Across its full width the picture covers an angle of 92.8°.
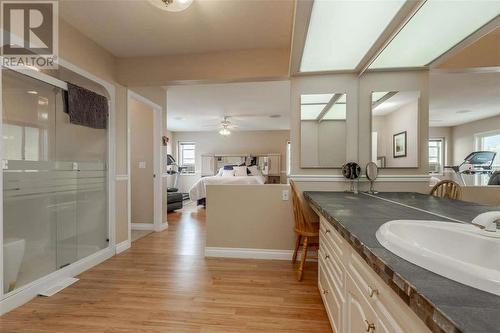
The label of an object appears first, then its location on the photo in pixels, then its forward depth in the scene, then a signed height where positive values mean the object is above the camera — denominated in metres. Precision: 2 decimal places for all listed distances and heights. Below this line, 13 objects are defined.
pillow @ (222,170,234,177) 7.21 -0.25
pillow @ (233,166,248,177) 7.26 -0.19
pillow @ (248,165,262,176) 7.65 -0.16
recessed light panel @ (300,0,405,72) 1.54 +1.02
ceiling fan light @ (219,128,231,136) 6.52 +0.92
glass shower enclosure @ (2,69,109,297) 1.90 -0.19
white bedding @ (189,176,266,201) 5.78 -0.42
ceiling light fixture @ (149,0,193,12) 1.69 +1.16
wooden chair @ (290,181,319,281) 2.23 -0.60
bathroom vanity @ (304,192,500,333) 0.47 -0.29
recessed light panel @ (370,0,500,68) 1.28 +0.89
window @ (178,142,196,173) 8.59 +0.32
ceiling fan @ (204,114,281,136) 6.09 +1.25
